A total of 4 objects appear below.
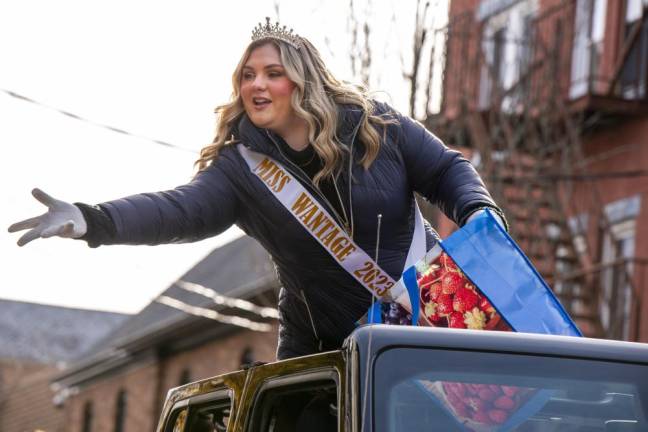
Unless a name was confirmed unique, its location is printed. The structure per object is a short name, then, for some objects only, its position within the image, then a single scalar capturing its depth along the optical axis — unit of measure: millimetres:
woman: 5332
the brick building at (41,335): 70000
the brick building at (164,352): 30781
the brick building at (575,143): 17484
